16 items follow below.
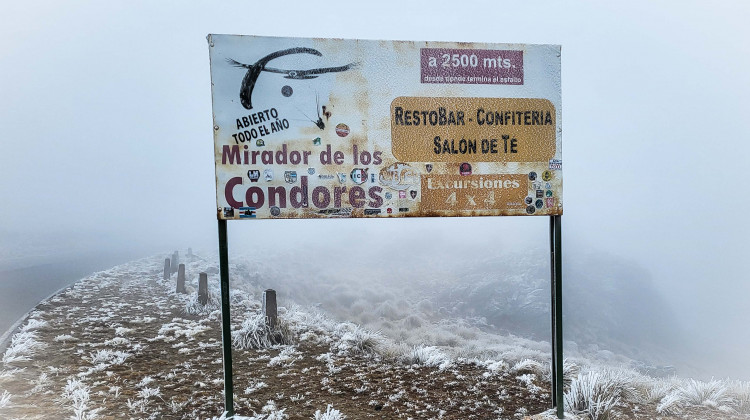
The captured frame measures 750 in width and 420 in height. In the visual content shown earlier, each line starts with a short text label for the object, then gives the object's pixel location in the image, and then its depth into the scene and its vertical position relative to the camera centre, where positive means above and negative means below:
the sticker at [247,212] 4.10 -0.14
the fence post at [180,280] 9.21 -1.68
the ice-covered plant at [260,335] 6.58 -2.04
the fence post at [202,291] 8.19 -1.70
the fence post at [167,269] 10.21 -1.63
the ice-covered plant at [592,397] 4.96 -2.35
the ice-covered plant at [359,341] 6.62 -2.19
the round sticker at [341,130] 4.25 +0.60
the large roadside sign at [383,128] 4.13 +0.62
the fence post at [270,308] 6.71 -1.68
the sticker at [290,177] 4.17 +0.17
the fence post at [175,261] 10.53 -1.49
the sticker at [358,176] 4.27 +0.17
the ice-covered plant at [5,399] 4.73 -2.09
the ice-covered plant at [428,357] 6.32 -2.34
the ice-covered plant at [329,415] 4.77 -2.35
